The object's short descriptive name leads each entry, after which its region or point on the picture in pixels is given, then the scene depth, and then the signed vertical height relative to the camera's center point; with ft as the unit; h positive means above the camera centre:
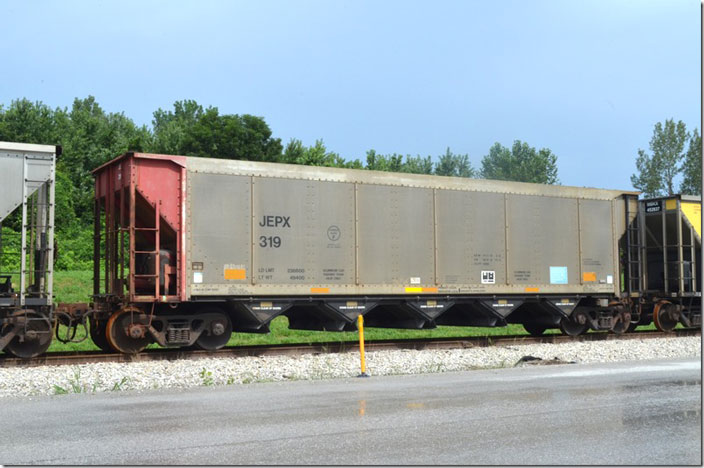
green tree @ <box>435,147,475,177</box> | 306.35 +38.94
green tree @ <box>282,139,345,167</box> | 174.91 +24.99
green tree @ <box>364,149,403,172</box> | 219.00 +29.01
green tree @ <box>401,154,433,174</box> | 259.95 +34.50
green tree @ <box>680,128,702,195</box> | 251.39 +30.18
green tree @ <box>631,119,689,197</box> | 260.42 +34.45
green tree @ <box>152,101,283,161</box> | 164.96 +26.63
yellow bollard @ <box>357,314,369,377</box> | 40.15 -4.21
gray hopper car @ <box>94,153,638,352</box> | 50.34 +1.13
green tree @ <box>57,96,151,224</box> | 143.33 +24.20
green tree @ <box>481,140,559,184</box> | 265.34 +33.53
